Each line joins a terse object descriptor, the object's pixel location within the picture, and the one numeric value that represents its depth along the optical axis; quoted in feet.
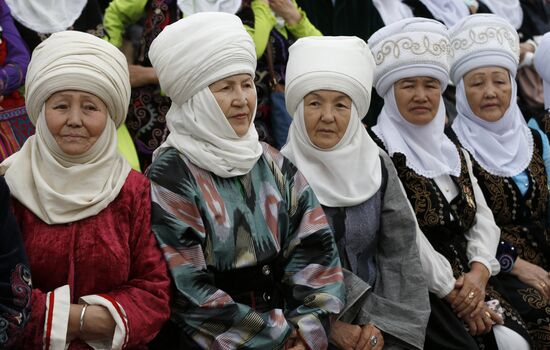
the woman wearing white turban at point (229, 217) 10.75
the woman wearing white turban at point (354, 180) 12.74
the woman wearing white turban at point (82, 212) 9.98
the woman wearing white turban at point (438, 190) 13.58
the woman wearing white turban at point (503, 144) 15.65
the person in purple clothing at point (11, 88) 13.83
